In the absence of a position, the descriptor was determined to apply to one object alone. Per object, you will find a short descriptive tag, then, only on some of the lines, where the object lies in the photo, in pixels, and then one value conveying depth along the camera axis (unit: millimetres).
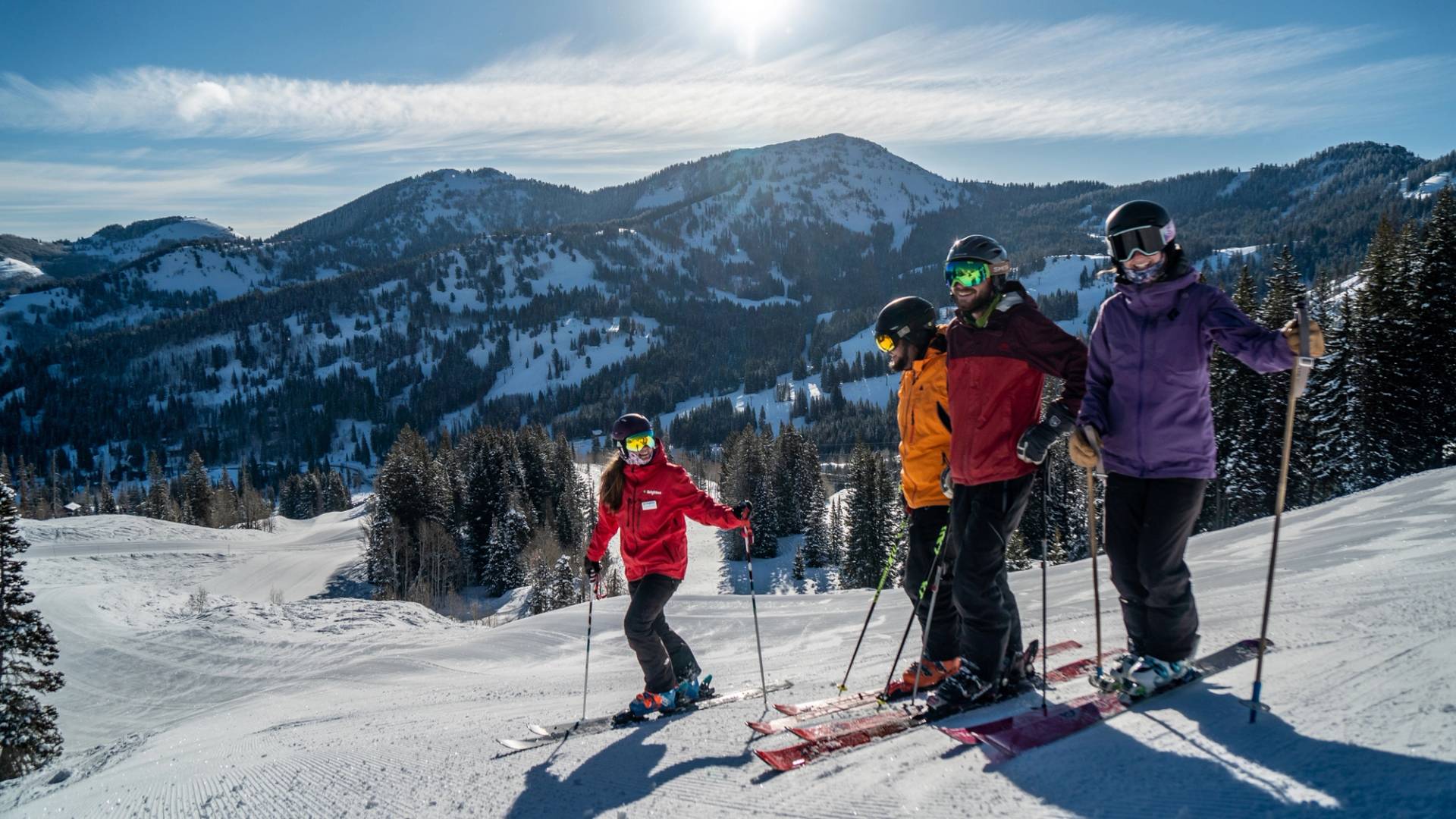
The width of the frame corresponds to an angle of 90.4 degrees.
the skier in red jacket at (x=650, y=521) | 5246
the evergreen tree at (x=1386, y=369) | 22031
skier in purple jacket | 3344
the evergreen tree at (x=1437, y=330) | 20688
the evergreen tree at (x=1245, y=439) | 26312
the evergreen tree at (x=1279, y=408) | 24094
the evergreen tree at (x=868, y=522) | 43938
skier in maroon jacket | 3775
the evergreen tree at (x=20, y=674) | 11891
